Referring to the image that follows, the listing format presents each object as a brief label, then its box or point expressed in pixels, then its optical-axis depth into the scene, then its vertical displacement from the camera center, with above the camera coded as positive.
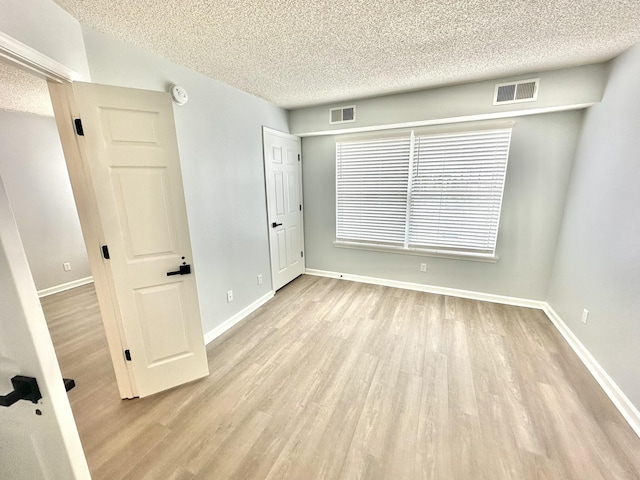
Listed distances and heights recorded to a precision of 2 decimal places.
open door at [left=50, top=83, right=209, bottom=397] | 1.50 -0.23
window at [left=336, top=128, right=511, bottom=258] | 2.98 -0.09
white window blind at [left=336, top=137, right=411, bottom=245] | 3.42 -0.06
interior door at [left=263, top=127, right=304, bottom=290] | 3.26 -0.23
